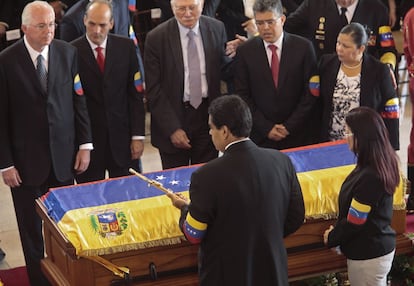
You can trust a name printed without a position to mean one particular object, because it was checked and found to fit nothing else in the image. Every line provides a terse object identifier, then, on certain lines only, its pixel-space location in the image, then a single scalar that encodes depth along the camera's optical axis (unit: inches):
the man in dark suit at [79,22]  489.7
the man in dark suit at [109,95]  430.6
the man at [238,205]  294.2
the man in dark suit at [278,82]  440.5
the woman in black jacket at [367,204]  320.5
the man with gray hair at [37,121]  398.0
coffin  346.6
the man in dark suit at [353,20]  471.8
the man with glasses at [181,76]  441.4
